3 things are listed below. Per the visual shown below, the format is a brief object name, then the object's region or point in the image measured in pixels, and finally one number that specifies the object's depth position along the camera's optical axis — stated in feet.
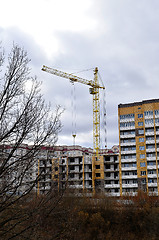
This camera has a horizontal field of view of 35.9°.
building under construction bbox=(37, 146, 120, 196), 215.31
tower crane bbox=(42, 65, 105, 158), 284.20
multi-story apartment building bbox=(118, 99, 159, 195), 202.18
